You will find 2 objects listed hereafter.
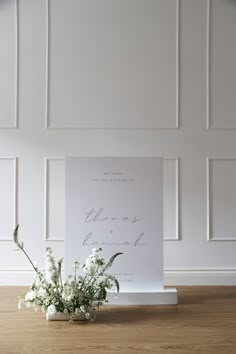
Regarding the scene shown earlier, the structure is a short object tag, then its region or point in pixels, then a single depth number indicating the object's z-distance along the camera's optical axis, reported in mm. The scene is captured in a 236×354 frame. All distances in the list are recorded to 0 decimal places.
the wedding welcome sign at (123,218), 2496
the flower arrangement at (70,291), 2189
